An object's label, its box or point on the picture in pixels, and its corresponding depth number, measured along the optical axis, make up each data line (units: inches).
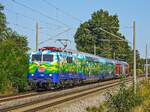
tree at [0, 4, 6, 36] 2307.8
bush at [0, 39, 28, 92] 1318.9
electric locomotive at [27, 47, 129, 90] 1314.0
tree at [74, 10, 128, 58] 3944.4
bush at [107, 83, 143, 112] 788.0
